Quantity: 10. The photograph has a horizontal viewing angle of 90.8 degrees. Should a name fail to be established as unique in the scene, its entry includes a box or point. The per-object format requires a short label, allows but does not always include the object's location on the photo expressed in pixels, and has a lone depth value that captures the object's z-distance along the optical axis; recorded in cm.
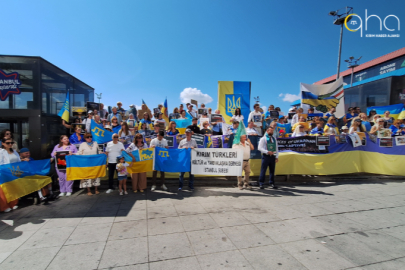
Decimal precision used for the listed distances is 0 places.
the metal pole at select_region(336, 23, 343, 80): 1729
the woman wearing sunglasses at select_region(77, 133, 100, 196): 605
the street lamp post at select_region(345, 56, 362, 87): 3104
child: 597
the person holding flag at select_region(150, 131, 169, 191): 657
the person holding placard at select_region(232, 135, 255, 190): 655
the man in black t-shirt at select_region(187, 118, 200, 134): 812
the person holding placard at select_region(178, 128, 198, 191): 652
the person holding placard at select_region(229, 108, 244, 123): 925
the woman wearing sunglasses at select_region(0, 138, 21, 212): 483
